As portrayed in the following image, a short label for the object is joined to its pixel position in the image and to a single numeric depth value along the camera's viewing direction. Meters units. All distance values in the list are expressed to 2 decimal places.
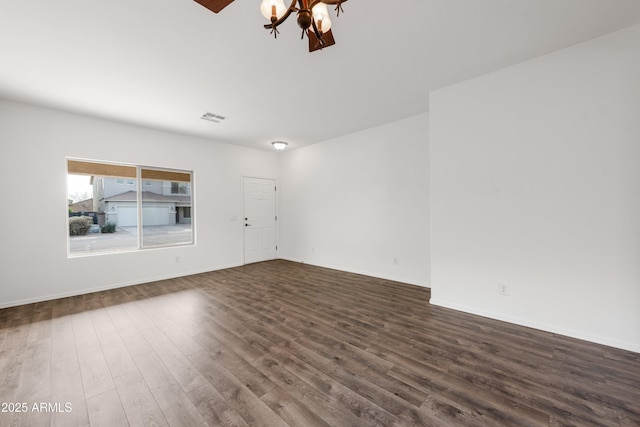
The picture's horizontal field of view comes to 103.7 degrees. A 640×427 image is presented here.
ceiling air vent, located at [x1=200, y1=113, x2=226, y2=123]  4.03
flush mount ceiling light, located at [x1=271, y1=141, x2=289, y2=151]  5.48
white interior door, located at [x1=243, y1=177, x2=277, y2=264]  6.15
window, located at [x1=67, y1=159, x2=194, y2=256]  4.08
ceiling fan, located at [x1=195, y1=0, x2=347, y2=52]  1.44
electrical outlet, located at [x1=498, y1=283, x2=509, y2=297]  2.89
